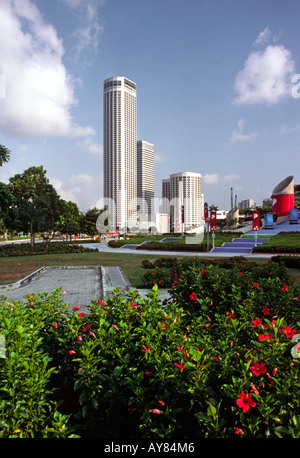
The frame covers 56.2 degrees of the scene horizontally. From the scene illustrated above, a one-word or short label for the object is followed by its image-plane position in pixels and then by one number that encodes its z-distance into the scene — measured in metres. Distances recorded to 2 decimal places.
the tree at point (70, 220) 30.08
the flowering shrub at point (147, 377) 1.59
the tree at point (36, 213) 23.62
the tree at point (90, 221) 41.47
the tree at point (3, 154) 19.33
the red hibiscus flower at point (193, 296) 3.61
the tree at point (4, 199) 19.20
